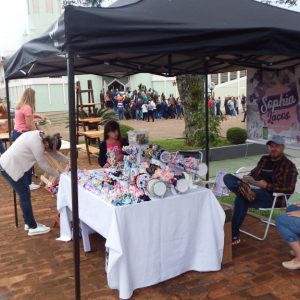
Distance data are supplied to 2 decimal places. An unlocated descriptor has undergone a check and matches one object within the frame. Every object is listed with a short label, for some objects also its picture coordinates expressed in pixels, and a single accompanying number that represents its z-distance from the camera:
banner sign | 4.85
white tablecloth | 3.13
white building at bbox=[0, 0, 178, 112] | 31.80
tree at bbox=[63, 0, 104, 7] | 11.31
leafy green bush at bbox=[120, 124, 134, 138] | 11.23
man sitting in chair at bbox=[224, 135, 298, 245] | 4.07
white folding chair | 4.04
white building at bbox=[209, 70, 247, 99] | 34.81
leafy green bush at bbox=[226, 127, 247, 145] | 10.84
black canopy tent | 2.64
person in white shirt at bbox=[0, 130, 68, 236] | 4.28
